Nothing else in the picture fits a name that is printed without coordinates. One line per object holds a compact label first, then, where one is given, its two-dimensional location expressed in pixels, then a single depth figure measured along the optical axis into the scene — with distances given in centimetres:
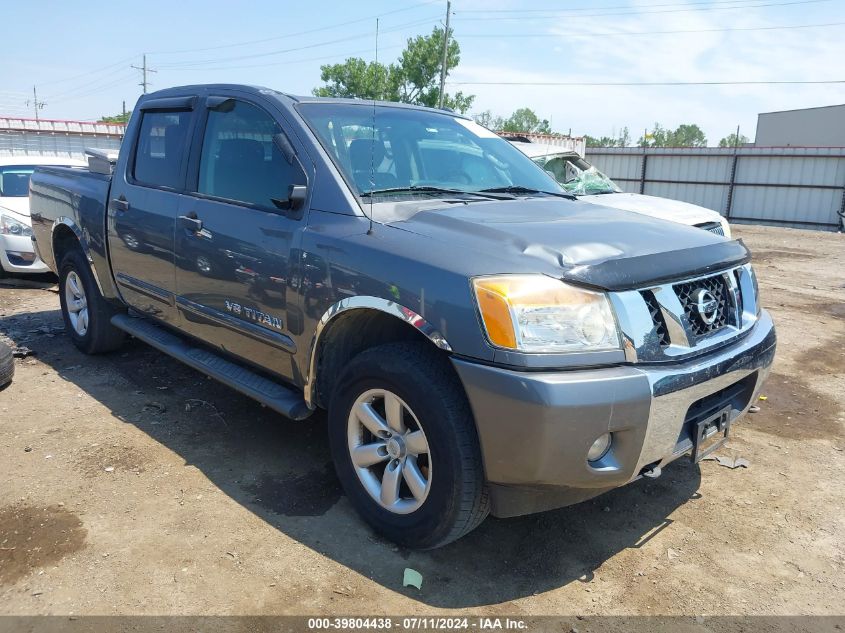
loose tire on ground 471
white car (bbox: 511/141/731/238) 727
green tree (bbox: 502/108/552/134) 7948
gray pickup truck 240
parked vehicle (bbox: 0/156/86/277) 817
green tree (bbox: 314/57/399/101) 4466
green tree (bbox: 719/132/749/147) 6898
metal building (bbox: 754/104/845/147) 3409
